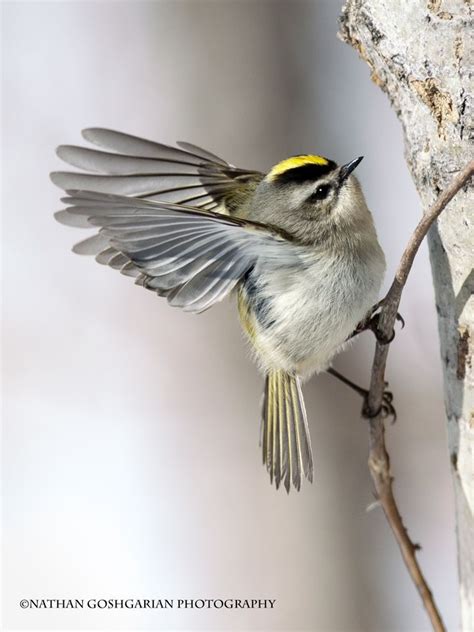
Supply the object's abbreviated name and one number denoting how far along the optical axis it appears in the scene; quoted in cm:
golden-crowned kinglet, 243
